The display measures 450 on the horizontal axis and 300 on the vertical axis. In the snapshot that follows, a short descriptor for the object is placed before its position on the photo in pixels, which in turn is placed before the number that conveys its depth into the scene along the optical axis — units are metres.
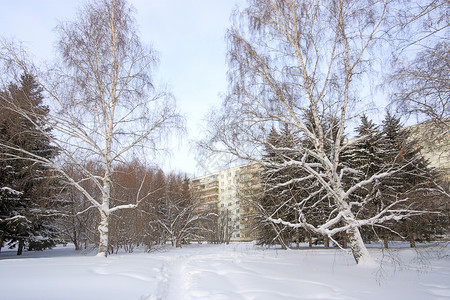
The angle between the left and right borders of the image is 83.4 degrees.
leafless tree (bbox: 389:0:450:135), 5.10
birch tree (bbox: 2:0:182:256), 9.80
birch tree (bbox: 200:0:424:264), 7.73
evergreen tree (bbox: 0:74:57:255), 9.45
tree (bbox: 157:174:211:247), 26.88
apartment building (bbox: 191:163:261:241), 43.81
